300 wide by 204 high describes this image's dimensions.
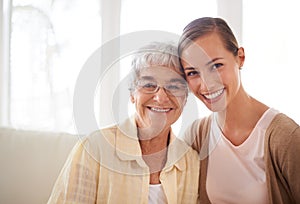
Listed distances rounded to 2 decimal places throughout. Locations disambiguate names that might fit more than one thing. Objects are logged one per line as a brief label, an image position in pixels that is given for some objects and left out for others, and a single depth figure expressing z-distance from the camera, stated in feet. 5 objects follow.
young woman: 4.09
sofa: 5.14
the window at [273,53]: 6.31
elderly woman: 4.12
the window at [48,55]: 7.07
